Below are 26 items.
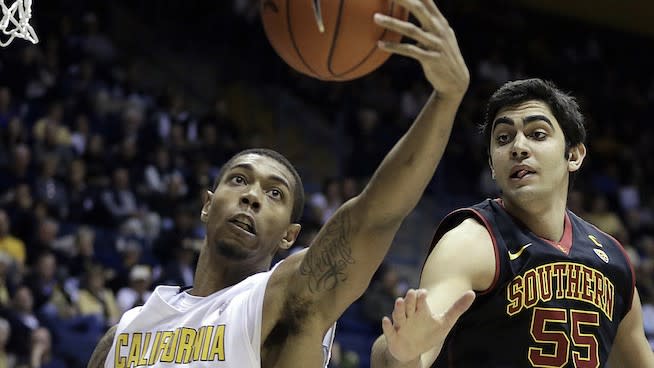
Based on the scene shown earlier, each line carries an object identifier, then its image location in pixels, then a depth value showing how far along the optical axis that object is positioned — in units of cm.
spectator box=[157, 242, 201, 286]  852
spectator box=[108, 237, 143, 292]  846
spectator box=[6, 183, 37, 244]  844
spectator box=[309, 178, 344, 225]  1051
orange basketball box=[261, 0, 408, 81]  254
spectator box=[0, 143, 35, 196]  894
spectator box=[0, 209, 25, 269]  808
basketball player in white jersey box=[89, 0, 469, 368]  227
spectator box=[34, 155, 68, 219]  889
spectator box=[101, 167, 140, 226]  931
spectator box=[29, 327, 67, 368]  734
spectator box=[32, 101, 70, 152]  945
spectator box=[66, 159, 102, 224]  912
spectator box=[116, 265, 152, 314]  827
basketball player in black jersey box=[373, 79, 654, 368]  320
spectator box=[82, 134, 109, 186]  945
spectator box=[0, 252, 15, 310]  756
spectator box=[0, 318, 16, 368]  717
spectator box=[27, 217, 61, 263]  830
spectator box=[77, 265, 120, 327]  805
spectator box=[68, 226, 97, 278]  845
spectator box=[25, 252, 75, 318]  784
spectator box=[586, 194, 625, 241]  1187
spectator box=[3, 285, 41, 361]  735
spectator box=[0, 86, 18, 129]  963
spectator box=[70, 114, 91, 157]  979
